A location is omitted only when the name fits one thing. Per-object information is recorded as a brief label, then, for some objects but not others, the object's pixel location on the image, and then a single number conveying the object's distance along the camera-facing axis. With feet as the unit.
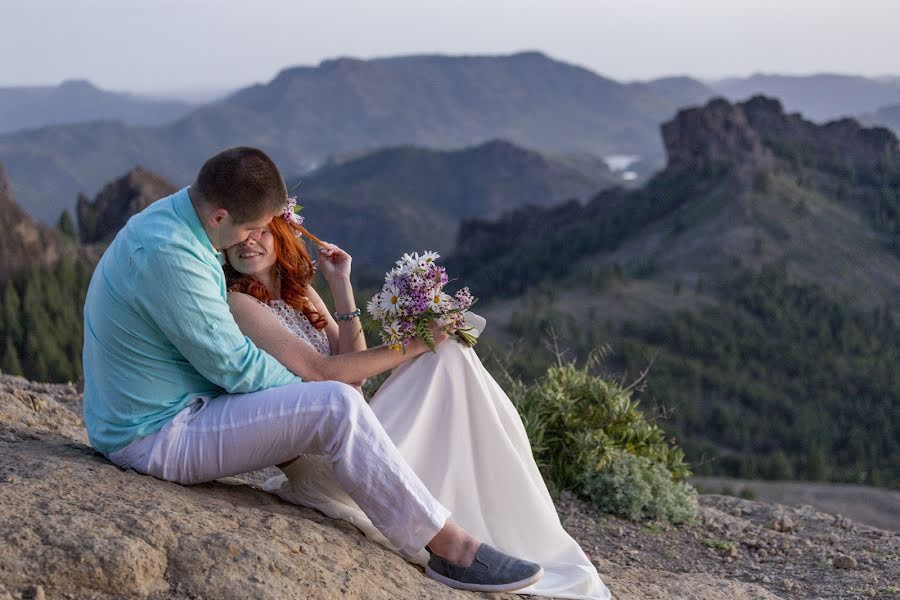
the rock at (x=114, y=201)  186.09
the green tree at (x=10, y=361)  101.35
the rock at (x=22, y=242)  137.49
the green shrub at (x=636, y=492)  24.53
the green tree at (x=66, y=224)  168.35
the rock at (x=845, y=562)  22.31
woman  15.38
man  12.97
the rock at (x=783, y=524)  25.99
